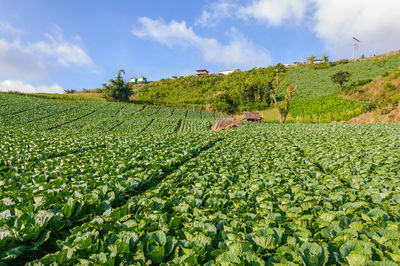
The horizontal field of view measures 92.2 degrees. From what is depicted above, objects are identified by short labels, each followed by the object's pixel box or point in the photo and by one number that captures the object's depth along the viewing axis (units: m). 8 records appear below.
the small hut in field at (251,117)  43.66
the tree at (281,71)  84.39
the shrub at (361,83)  53.18
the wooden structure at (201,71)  129.62
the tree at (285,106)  30.36
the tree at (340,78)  55.22
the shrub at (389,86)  42.66
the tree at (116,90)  63.17
